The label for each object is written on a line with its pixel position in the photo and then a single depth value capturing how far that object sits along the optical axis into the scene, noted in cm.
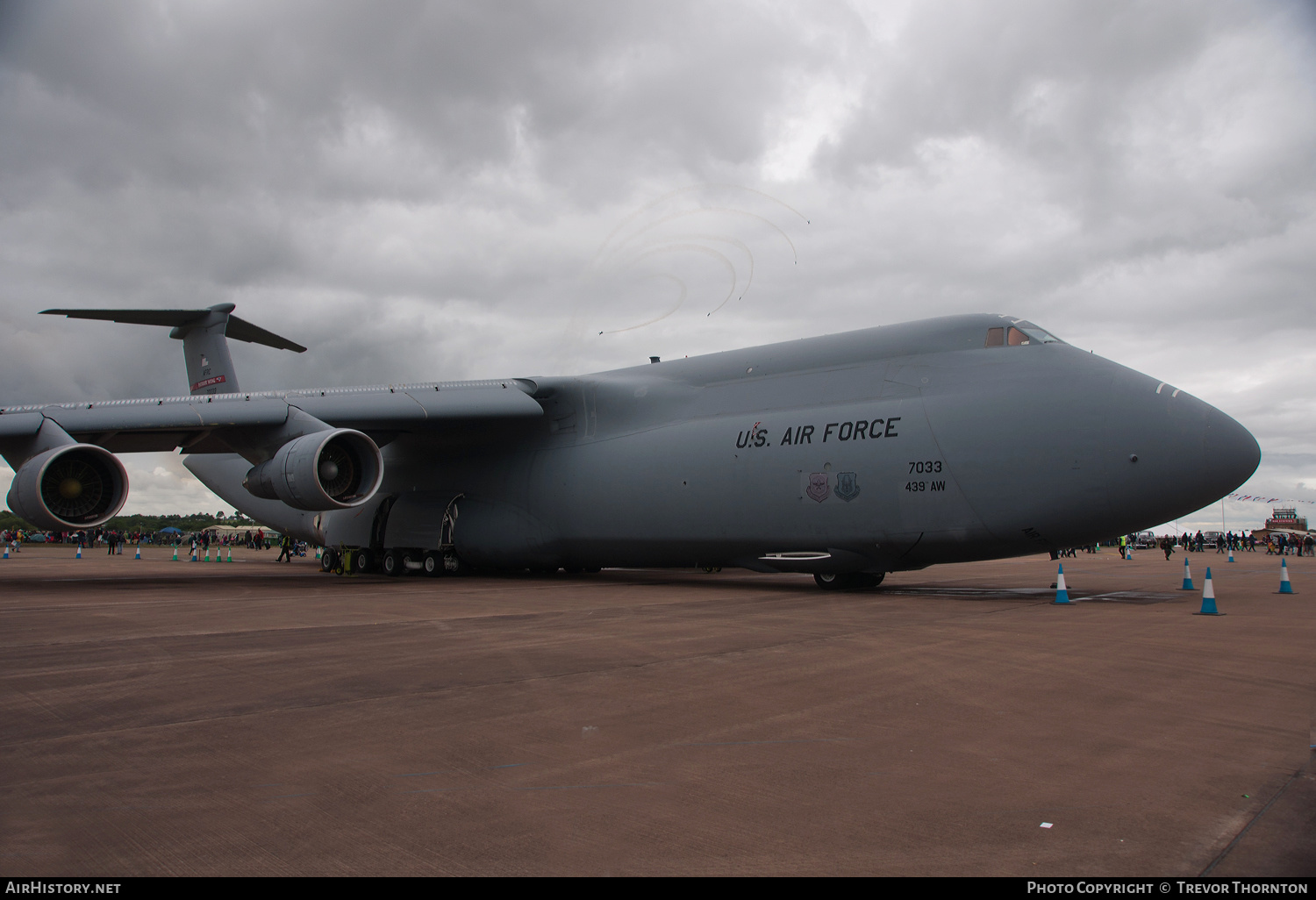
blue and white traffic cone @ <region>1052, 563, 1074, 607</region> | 1066
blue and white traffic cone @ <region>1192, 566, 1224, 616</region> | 934
